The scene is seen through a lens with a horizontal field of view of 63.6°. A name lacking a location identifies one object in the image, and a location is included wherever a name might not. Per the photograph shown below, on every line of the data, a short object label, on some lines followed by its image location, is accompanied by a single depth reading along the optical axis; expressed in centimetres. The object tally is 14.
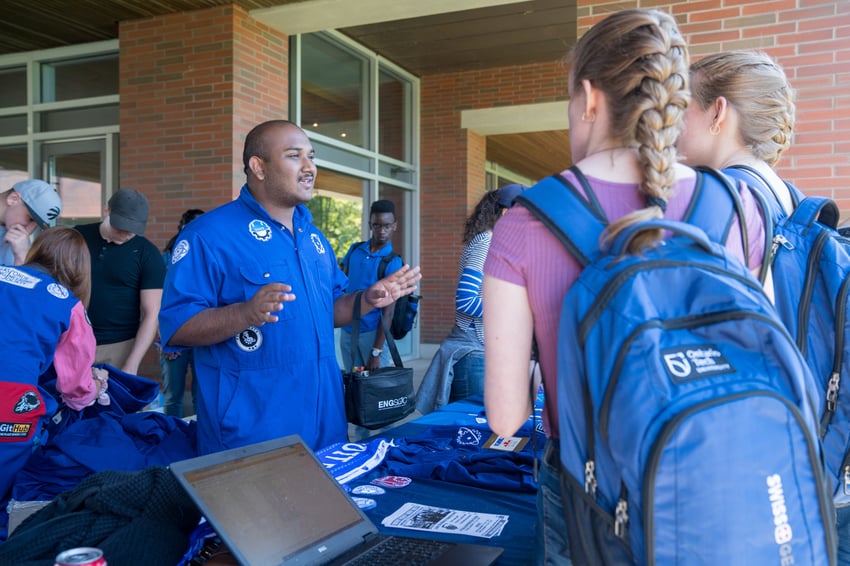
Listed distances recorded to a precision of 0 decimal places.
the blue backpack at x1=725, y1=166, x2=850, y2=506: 142
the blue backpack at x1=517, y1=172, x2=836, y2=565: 91
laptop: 134
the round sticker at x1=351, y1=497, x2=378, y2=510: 190
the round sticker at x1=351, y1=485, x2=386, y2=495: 203
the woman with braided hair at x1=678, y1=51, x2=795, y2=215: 157
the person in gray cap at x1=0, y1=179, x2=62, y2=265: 389
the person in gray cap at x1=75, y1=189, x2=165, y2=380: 431
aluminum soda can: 103
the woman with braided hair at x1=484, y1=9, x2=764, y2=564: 112
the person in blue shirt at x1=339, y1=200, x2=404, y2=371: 524
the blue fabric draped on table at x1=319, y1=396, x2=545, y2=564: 178
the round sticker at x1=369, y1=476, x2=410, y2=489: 213
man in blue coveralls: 238
